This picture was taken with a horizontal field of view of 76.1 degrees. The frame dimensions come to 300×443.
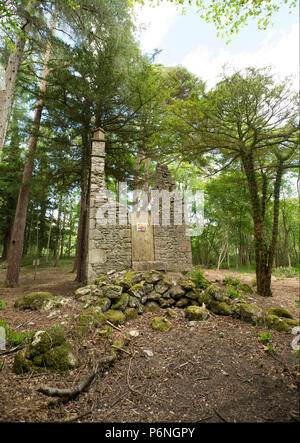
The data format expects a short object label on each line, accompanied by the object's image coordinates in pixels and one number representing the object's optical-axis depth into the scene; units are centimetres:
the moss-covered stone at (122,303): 445
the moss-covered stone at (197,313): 432
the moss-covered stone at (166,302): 485
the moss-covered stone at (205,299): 481
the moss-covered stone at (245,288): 590
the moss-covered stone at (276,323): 356
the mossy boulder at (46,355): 270
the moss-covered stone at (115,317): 407
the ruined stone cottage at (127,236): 600
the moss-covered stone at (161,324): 399
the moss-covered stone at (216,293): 478
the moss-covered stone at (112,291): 457
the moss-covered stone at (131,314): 436
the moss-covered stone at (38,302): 484
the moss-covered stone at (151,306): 472
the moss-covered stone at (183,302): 487
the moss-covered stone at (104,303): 431
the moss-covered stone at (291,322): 366
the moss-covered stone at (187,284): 504
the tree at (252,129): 482
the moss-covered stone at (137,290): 474
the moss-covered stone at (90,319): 352
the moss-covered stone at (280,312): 413
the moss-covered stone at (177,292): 498
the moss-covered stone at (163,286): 503
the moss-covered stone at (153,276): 511
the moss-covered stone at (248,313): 401
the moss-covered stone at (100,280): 524
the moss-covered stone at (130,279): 482
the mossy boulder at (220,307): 446
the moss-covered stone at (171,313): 449
